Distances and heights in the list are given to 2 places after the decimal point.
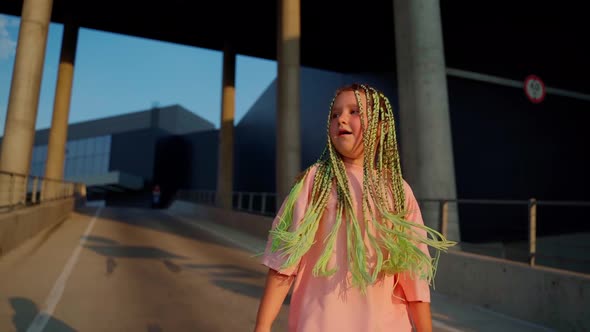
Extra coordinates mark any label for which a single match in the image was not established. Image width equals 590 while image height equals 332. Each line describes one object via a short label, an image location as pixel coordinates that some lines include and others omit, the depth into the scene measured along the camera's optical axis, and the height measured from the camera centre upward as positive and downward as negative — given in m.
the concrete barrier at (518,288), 4.55 -1.18
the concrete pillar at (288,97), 17.41 +4.94
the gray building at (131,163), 48.97 +5.53
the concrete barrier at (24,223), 8.94 -0.57
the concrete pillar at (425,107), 9.26 +2.46
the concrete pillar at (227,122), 29.89 +6.46
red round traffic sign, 9.78 +3.02
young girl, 1.52 -0.14
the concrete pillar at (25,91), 14.98 +4.50
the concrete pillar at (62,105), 26.48 +7.01
